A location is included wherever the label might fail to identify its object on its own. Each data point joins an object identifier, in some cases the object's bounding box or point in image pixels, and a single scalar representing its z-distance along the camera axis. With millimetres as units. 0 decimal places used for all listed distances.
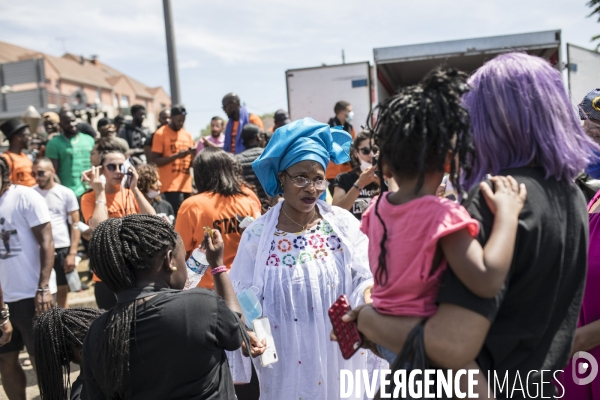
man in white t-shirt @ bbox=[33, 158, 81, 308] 5578
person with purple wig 1354
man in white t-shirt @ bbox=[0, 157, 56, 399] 4137
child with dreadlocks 1298
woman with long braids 1934
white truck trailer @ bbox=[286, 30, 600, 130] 9008
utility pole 8195
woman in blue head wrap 2613
